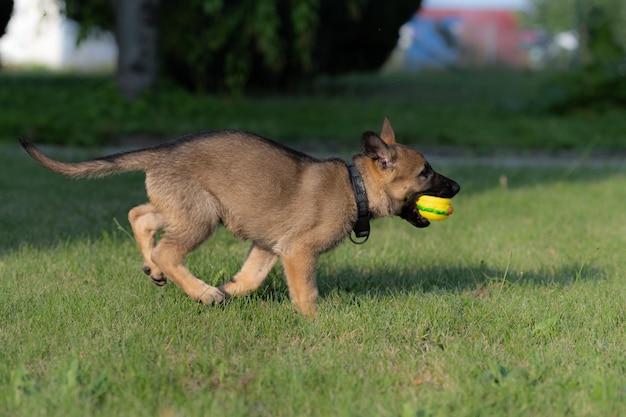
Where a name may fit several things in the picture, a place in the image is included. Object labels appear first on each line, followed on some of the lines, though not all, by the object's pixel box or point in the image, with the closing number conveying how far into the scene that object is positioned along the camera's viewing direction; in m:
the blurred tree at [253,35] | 13.47
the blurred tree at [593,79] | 15.81
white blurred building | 32.44
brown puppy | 4.71
